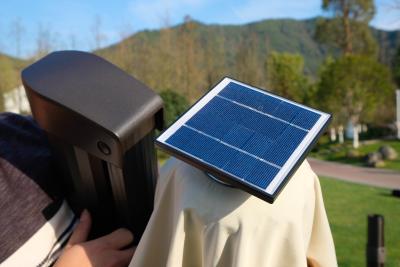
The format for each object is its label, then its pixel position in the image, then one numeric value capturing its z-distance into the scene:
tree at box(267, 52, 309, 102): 26.72
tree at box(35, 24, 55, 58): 16.62
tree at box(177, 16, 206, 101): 21.81
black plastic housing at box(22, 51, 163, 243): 0.76
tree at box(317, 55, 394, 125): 18.47
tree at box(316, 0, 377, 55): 26.58
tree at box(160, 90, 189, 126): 13.91
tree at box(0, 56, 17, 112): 17.24
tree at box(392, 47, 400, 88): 25.06
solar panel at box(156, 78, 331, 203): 0.74
